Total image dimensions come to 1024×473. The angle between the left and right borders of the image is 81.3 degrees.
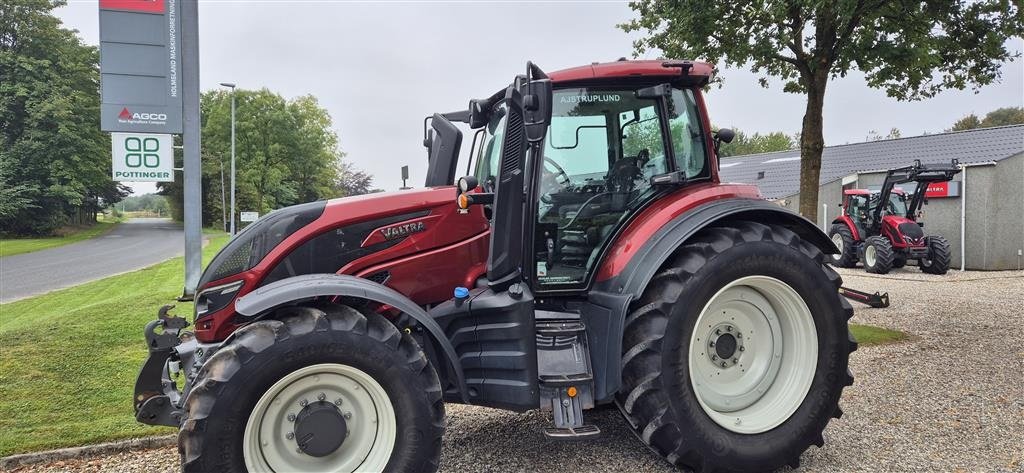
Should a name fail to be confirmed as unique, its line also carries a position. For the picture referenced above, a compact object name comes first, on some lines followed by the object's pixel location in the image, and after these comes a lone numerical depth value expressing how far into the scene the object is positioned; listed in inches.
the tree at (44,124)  1283.2
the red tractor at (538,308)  111.9
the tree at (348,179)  1750.5
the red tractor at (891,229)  615.2
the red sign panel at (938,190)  717.5
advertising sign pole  318.0
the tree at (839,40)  263.3
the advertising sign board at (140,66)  304.7
